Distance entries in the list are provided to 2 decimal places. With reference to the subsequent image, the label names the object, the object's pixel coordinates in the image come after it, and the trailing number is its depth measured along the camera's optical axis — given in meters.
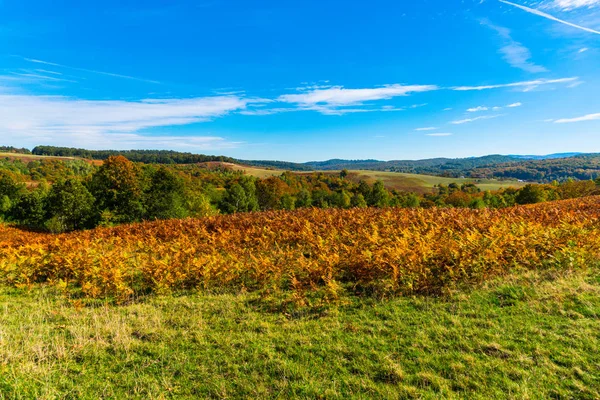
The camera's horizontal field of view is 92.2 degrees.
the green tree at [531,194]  60.42
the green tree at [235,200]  64.06
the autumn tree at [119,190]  44.28
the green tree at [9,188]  53.53
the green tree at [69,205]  42.62
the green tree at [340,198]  82.88
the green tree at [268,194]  77.38
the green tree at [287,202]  73.22
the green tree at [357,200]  79.69
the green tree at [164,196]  44.66
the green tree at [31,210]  48.09
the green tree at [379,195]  81.44
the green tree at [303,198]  85.75
